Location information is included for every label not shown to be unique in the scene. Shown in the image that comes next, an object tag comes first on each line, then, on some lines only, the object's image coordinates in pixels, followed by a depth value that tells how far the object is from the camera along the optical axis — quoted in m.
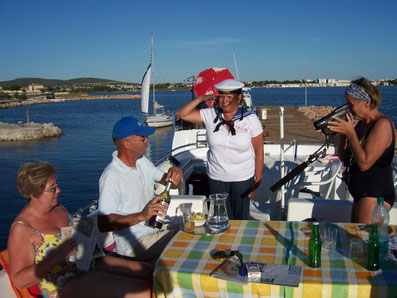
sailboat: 26.09
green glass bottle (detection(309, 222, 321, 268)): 1.80
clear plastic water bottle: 1.83
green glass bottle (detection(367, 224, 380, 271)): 1.74
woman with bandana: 2.38
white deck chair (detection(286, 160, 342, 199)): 3.71
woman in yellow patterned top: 1.95
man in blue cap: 2.37
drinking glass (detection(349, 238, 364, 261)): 1.88
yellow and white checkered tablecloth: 1.64
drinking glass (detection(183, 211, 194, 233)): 2.29
